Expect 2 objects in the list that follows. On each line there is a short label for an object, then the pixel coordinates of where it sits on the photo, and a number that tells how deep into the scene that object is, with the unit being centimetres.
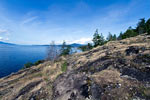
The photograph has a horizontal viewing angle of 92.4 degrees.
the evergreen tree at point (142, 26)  4909
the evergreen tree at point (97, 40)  5236
